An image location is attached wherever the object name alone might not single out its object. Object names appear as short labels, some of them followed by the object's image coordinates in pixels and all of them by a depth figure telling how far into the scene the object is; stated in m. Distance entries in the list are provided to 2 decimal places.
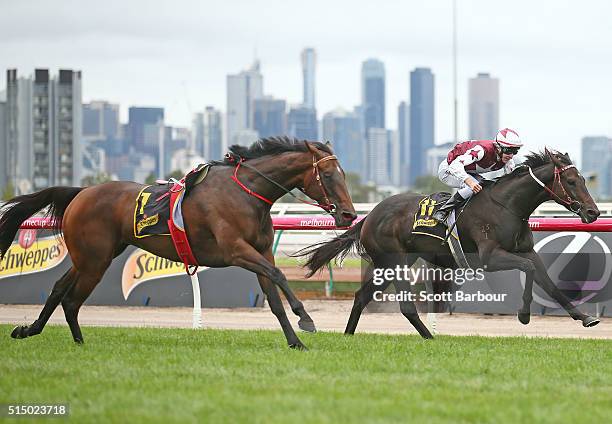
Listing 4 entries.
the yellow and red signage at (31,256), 26.61
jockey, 18.52
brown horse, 16.47
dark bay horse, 17.97
